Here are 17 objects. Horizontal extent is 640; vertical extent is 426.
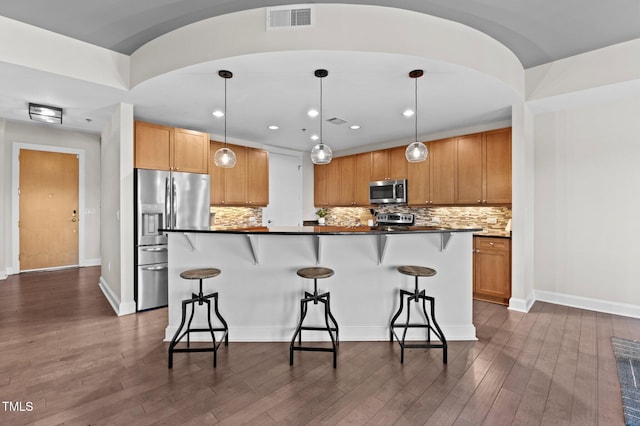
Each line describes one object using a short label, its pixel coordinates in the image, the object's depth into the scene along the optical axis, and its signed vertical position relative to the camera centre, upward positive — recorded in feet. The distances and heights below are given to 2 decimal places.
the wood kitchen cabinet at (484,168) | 14.19 +2.26
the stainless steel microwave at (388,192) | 17.81 +1.37
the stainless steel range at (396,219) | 17.89 -0.35
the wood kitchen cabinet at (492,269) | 13.32 -2.63
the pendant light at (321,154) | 10.92 +2.22
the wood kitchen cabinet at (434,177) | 16.14 +2.08
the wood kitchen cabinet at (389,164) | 18.26 +3.17
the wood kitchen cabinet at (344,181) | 20.35 +2.37
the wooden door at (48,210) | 18.63 +0.36
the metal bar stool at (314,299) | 8.16 -2.48
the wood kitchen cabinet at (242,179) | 17.07 +2.14
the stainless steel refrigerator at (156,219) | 12.70 -0.21
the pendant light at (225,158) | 10.74 +2.06
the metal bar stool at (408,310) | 8.27 -2.91
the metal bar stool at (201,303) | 8.11 -2.79
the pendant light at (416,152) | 10.57 +2.23
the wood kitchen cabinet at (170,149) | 12.97 +3.11
